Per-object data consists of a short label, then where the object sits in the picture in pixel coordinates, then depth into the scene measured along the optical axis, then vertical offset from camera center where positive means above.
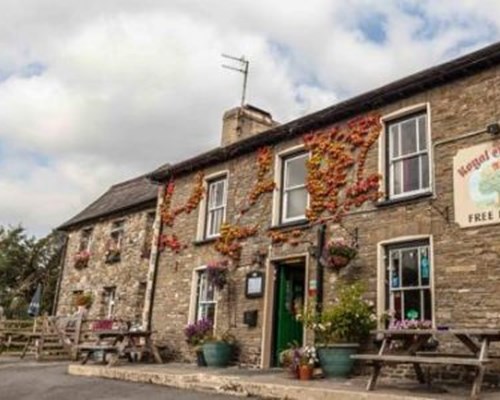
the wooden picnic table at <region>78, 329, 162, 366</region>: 12.22 -0.22
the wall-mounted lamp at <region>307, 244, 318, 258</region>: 11.21 +1.90
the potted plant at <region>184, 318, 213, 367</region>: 13.02 +0.21
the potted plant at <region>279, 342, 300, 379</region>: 9.46 -0.24
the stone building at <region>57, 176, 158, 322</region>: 18.39 +2.78
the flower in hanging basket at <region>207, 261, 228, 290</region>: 13.07 +1.52
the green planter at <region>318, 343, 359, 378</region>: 9.50 -0.15
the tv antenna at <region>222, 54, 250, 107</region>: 17.22 +8.17
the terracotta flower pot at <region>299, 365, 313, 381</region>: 9.19 -0.38
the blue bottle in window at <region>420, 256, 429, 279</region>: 9.56 +1.47
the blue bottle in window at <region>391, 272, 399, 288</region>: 9.95 +1.27
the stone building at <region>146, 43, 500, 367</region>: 9.20 +2.62
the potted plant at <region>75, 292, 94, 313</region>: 19.64 +1.08
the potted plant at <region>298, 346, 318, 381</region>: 9.22 -0.22
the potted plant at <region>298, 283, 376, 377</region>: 9.52 +0.34
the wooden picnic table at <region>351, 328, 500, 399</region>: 6.59 +0.06
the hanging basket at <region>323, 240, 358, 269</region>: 10.50 +1.74
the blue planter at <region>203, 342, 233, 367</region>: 11.98 -0.24
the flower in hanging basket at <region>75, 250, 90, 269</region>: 21.06 +2.67
